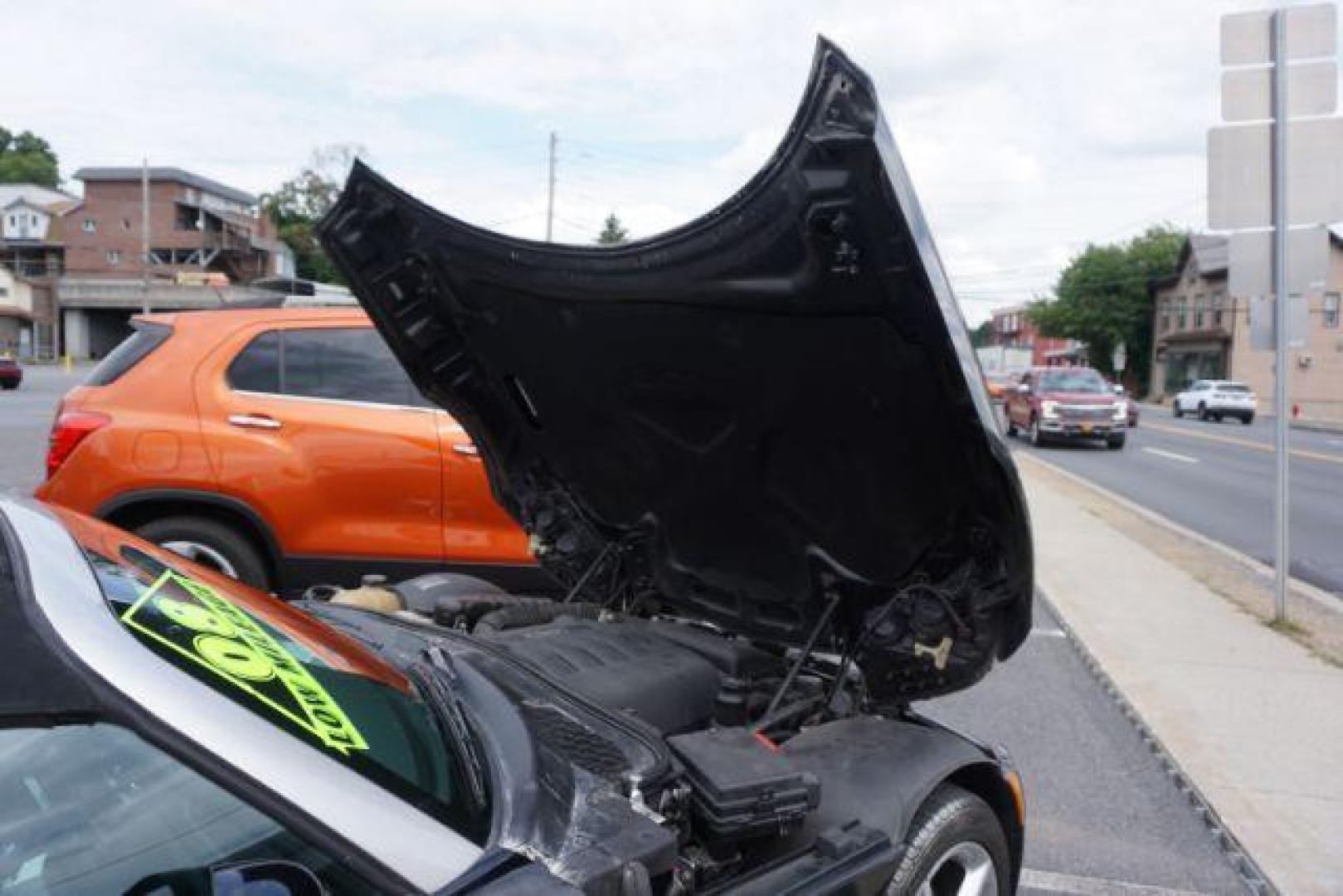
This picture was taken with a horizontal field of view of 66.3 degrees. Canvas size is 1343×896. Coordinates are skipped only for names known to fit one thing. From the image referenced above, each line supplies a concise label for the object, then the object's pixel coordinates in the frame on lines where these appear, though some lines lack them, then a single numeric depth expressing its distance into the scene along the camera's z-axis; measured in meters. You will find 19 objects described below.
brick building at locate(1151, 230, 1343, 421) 53.23
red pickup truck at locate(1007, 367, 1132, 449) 23.06
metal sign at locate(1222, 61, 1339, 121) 6.57
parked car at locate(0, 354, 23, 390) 32.44
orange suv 5.17
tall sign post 6.58
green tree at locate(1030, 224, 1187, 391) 76.25
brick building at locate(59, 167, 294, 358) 67.12
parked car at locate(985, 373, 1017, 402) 30.29
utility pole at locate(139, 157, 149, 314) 47.69
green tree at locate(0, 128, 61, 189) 101.62
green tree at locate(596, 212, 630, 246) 79.56
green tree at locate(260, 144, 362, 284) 83.94
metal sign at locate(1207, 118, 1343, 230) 6.64
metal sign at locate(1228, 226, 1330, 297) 6.71
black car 1.41
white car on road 39.34
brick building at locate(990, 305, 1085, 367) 95.59
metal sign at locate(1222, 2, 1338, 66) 6.52
